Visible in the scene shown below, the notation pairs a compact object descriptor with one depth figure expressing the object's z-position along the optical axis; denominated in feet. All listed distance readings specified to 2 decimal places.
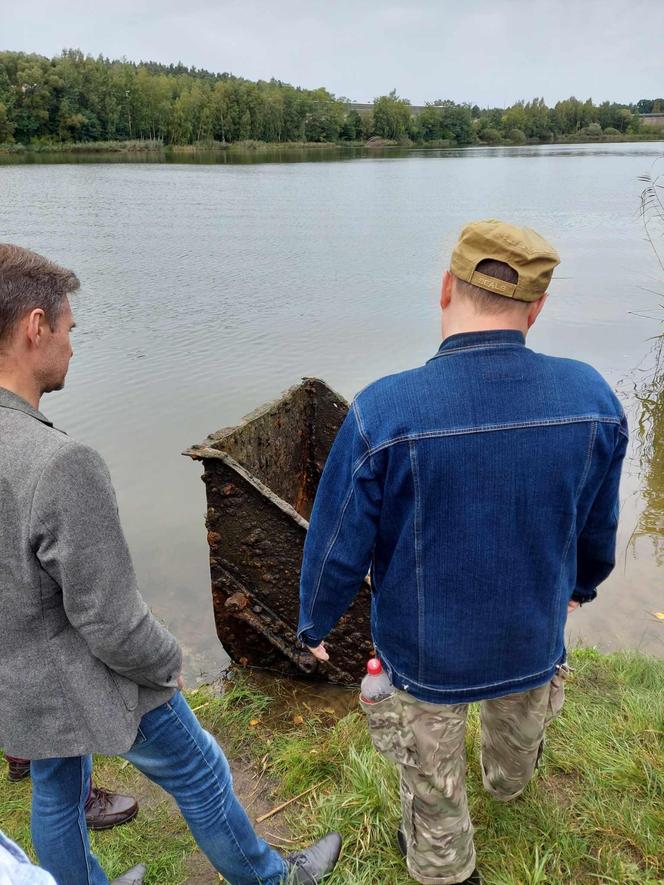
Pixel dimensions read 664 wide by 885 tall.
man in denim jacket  5.28
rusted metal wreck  11.43
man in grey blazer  4.98
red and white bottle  6.50
